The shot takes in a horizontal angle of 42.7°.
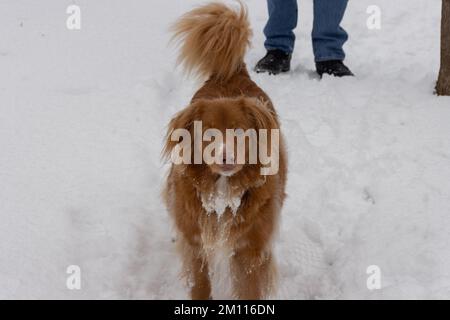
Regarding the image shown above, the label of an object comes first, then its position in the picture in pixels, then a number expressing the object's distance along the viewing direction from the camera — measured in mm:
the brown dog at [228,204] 2549
